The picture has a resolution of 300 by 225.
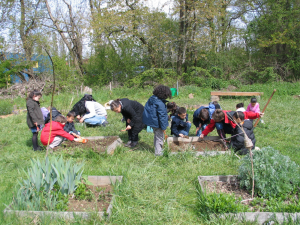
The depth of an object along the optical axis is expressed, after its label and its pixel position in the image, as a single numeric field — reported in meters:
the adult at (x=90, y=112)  6.92
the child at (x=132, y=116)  5.21
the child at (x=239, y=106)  6.24
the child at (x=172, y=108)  5.43
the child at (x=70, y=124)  5.77
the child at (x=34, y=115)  5.18
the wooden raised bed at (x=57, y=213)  2.58
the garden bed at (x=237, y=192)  2.47
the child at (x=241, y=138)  4.35
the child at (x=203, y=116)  5.11
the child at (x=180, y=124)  5.23
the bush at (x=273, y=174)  2.81
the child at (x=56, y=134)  4.85
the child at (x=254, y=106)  6.73
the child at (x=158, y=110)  4.22
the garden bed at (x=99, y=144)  4.65
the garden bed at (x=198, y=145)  4.36
